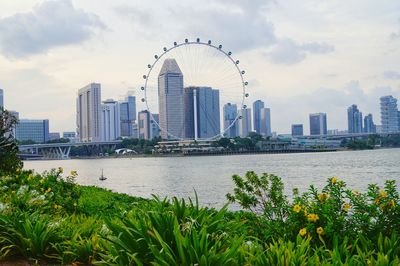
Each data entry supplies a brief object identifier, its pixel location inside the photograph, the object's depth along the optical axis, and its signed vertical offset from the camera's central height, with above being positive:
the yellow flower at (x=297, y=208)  5.55 -0.68
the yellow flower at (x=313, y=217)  5.41 -0.75
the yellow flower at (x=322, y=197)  5.78 -0.59
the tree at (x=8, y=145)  15.16 +0.11
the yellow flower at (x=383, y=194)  5.49 -0.54
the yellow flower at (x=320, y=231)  5.32 -0.88
